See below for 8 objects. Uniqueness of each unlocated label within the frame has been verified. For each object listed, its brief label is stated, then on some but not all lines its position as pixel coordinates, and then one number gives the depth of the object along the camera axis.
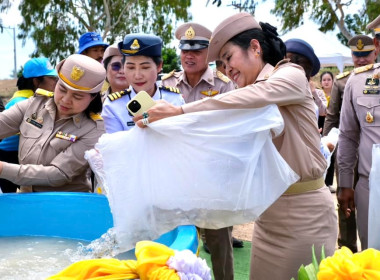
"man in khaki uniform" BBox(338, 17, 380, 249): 2.62
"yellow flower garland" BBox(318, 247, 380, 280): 0.93
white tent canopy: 13.46
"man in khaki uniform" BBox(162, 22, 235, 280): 3.52
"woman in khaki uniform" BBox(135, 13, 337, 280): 1.71
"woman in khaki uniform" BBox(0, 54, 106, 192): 2.39
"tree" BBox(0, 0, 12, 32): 20.39
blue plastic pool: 2.32
